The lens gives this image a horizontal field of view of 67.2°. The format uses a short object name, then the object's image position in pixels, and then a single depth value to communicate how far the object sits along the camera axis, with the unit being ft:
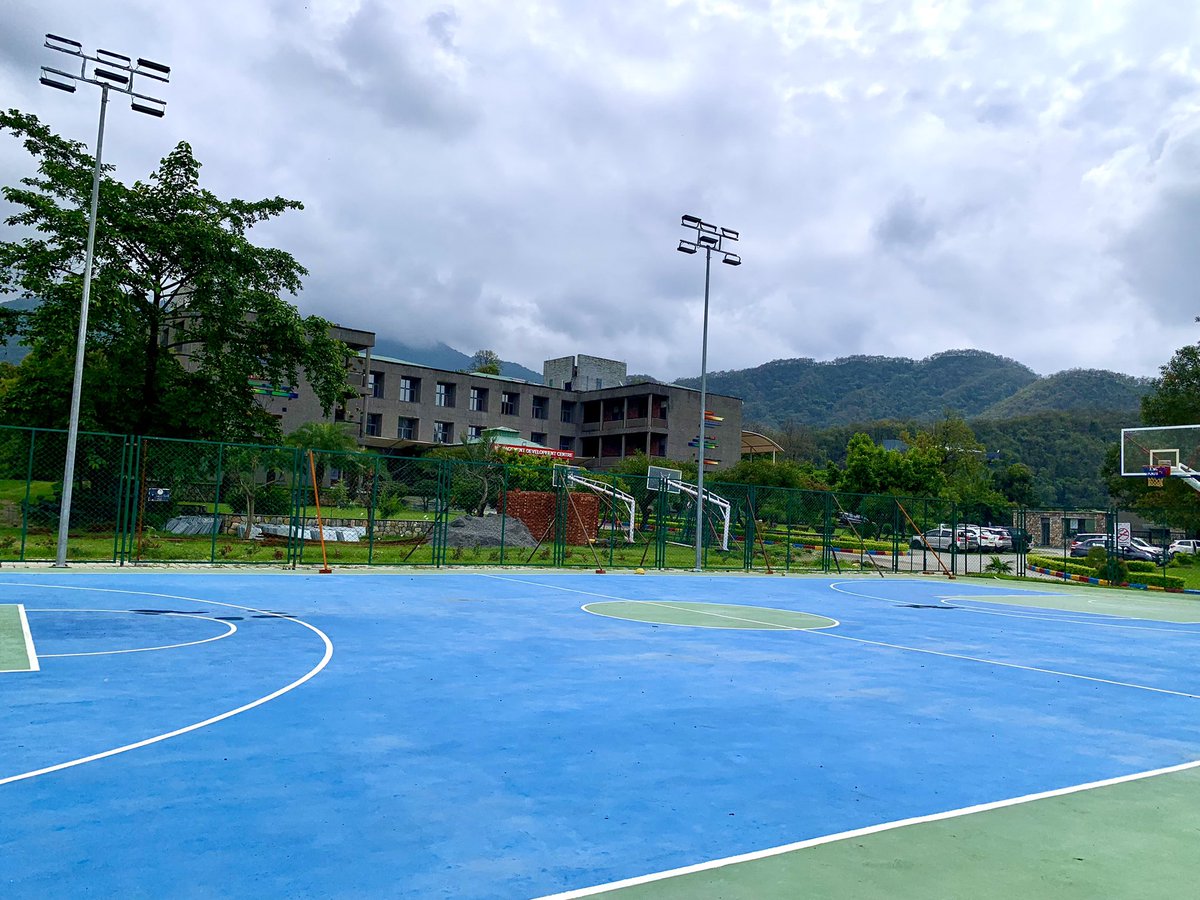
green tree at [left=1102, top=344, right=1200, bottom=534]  141.79
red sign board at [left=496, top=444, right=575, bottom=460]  169.99
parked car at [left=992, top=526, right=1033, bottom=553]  109.09
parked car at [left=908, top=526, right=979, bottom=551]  134.95
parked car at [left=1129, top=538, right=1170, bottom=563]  143.89
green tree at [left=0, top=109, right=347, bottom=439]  86.28
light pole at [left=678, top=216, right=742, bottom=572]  81.33
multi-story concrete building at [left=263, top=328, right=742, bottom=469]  217.56
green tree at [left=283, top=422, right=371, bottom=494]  139.33
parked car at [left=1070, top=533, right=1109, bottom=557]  109.14
